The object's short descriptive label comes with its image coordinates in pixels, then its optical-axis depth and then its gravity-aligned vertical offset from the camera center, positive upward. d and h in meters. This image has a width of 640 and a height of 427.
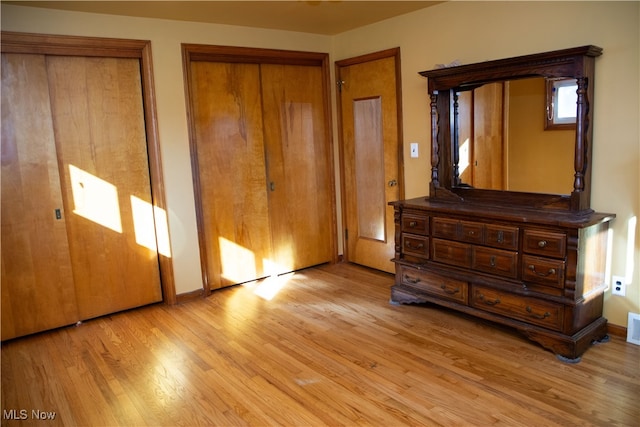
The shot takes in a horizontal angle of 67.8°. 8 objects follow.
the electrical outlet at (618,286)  2.95 -0.94
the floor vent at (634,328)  2.89 -1.19
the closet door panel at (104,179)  3.51 -0.17
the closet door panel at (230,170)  4.10 -0.16
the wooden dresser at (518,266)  2.74 -0.81
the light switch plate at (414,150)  4.04 -0.06
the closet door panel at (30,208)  3.28 -0.34
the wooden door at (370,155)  4.25 -0.10
